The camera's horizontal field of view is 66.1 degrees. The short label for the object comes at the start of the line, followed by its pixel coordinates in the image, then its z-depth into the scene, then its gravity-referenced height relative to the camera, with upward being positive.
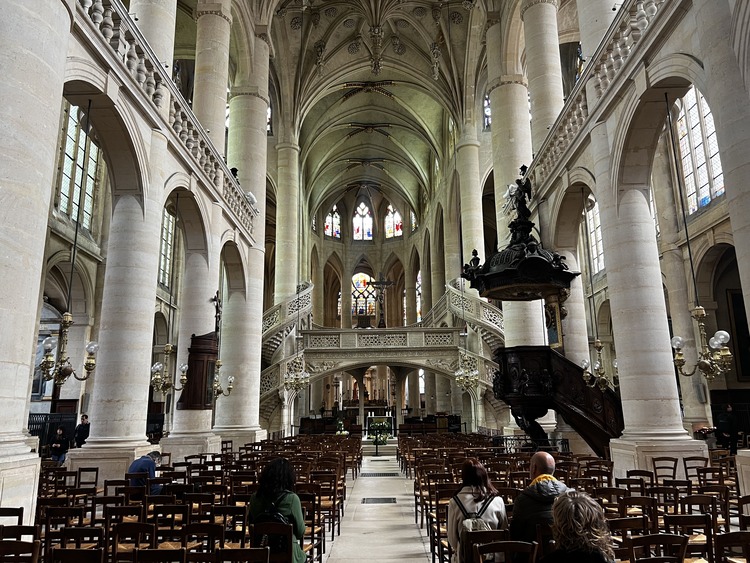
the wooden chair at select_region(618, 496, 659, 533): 4.27 -0.70
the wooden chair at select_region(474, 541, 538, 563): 3.03 -0.68
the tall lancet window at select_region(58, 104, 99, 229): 17.91 +8.05
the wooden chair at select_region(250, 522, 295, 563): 3.47 -0.70
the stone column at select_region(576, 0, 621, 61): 10.40 +6.98
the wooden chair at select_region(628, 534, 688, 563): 3.10 -0.69
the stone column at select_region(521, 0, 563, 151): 14.37 +8.70
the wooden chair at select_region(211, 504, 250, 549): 3.96 -0.72
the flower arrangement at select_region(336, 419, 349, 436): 24.17 -0.39
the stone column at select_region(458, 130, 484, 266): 24.17 +9.63
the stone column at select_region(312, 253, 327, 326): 41.69 +9.16
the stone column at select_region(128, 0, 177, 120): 10.61 +7.18
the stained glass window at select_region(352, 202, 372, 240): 47.25 +15.69
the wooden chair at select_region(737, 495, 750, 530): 4.11 -0.74
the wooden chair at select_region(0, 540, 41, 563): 3.03 -0.65
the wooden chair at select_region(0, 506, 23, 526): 4.49 -0.67
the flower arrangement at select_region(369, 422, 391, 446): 25.55 -0.59
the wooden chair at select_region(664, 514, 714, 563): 3.80 -0.71
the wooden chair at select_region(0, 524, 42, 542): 3.69 -0.67
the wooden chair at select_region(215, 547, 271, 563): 3.03 -0.69
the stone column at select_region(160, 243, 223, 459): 12.28 +2.04
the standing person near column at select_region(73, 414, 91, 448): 12.58 -0.18
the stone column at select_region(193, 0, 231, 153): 14.55 +8.93
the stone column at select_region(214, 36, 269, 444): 16.28 +3.94
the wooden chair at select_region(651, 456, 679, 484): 7.71 -0.70
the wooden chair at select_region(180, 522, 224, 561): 3.70 -0.69
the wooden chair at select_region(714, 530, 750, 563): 3.14 -0.70
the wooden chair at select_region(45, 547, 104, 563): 2.94 -0.66
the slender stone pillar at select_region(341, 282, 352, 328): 44.02 +8.98
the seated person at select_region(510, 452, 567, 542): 3.53 -0.55
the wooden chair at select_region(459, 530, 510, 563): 3.34 -0.70
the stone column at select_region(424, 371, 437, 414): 33.38 +1.39
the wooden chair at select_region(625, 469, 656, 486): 6.70 -0.68
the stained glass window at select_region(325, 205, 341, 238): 46.26 +15.41
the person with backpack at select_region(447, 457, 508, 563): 3.86 -0.60
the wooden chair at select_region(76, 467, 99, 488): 7.62 -0.73
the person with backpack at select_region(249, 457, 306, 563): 3.82 -0.53
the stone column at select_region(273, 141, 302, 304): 26.95 +8.99
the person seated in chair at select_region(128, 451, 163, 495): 6.84 -0.55
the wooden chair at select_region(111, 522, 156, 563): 3.64 -0.71
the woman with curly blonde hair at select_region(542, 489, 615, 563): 2.28 -0.47
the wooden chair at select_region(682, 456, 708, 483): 7.65 -0.71
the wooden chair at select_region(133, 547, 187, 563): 3.09 -0.70
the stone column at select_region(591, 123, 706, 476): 8.34 +1.28
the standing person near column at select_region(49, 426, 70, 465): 13.18 -0.53
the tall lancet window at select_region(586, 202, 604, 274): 24.36 +7.16
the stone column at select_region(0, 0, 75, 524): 5.47 +2.20
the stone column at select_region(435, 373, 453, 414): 30.89 +1.17
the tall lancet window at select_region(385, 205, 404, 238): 46.72 +15.46
